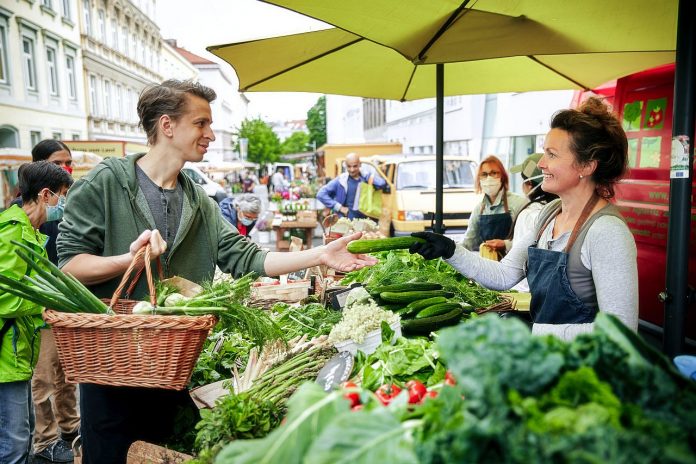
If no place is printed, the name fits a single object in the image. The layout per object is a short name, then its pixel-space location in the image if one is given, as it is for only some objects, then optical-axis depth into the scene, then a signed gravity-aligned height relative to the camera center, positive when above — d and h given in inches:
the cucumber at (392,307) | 131.6 -33.4
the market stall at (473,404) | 41.7 -20.8
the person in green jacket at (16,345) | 123.6 -39.9
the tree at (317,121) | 4192.9 +404.1
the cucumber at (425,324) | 122.1 -35.2
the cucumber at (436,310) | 126.2 -33.5
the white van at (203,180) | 729.8 -9.2
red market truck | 185.2 -5.3
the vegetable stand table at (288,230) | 438.9 -48.3
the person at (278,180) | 1238.9 -20.1
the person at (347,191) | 394.0 -14.8
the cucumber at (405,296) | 131.0 -31.1
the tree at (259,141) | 2711.6 +158.8
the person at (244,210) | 361.1 -25.2
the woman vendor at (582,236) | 99.8 -13.9
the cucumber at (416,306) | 127.7 -32.7
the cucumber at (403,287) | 138.3 -30.3
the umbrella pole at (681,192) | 110.8 -6.2
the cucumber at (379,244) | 127.2 -17.6
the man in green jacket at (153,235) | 99.4 -11.9
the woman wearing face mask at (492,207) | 256.1 -19.0
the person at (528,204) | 202.4 -14.4
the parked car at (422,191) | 413.1 -18.2
